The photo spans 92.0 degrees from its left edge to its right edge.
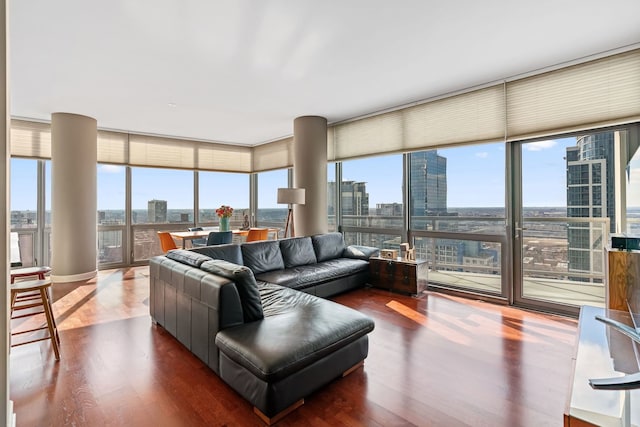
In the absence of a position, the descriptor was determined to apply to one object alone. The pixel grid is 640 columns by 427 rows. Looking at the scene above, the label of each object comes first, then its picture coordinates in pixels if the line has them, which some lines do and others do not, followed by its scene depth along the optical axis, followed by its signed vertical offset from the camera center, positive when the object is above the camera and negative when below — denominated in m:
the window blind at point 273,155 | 6.71 +1.34
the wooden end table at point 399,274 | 4.14 -0.85
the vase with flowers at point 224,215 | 5.46 -0.02
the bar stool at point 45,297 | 2.42 -0.66
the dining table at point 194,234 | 5.04 -0.35
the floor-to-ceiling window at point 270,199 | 7.18 +0.36
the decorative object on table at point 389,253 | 4.51 -0.60
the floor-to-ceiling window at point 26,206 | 5.26 +0.16
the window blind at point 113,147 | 5.74 +1.28
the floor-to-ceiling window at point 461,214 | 4.02 -0.02
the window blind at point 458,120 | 3.85 +1.26
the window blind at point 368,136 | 4.83 +1.30
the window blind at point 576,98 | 3.00 +1.22
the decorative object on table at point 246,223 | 6.61 -0.19
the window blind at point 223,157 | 6.95 +1.33
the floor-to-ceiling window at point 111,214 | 5.88 +0.01
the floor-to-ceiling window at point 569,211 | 3.18 +0.01
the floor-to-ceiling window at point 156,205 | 6.28 +0.21
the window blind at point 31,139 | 5.04 +1.27
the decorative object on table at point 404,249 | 4.41 -0.51
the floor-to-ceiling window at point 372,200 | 5.02 +0.23
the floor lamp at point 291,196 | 4.98 +0.29
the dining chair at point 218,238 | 4.92 -0.38
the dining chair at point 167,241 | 5.02 -0.44
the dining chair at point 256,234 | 5.71 -0.37
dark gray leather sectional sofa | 1.78 -0.78
